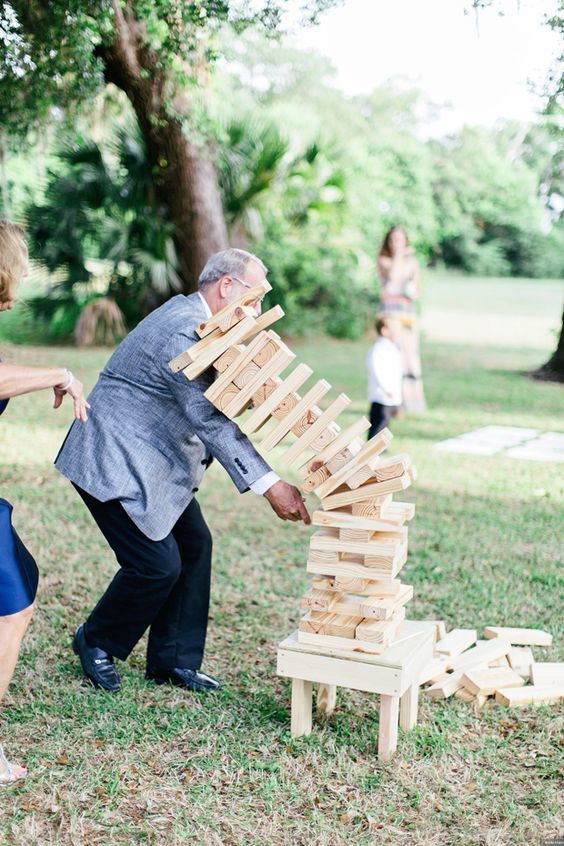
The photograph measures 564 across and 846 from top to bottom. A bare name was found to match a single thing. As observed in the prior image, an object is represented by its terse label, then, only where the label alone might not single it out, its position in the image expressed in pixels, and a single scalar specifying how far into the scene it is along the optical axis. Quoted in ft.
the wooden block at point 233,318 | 11.09
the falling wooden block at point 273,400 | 11.00
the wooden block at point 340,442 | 11.00
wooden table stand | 10.94
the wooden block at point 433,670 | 13.15
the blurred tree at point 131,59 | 20.40
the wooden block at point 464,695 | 13.00
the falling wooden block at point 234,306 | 11.07
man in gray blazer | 11.47
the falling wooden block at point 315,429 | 10.93
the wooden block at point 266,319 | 10.98
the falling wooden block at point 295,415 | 10.93
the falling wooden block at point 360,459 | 10.80
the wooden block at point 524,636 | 14.66
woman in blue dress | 9.73
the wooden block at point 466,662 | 12.98
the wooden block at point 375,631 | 11.09
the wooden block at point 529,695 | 12.74
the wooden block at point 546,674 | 13.20
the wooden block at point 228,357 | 11.04
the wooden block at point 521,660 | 13.64
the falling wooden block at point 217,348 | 11.03
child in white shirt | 26.08
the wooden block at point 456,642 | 13.94
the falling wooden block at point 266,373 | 11.00
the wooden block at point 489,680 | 12.94
